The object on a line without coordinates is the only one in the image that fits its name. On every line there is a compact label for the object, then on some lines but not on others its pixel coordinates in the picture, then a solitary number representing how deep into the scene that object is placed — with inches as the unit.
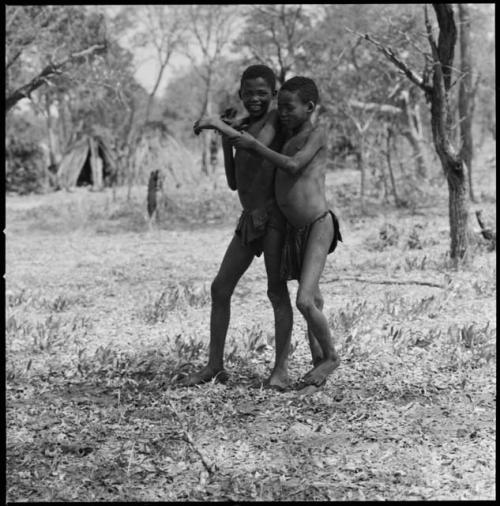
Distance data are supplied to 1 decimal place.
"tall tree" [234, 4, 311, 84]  1111.6
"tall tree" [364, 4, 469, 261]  343.0
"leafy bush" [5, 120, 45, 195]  1008.9
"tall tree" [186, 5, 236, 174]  1272.1
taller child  178.4
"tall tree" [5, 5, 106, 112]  700.7
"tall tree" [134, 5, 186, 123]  1235.2
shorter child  175.6
